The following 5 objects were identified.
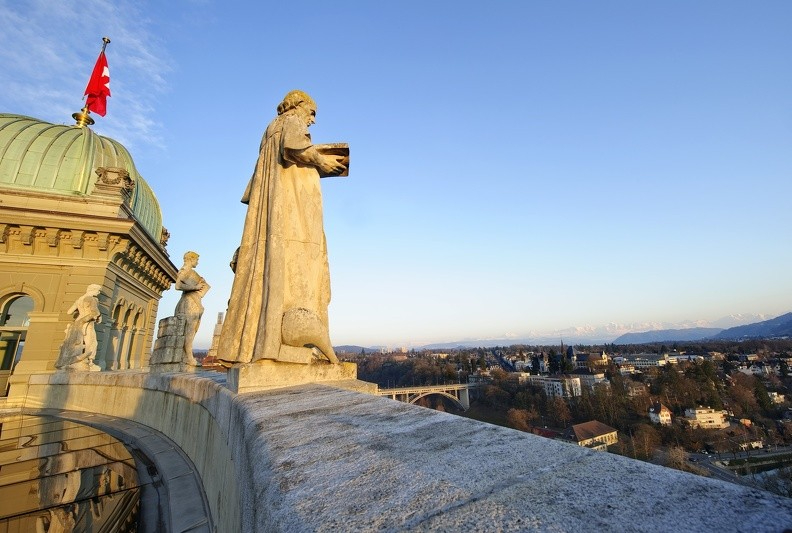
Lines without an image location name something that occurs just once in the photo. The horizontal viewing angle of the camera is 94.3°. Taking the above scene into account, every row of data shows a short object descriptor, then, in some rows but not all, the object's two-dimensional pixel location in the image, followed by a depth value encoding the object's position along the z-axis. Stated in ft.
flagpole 61.21
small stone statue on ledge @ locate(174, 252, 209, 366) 27.20
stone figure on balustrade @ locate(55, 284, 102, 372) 32.27
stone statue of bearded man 11.62
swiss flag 62.18
